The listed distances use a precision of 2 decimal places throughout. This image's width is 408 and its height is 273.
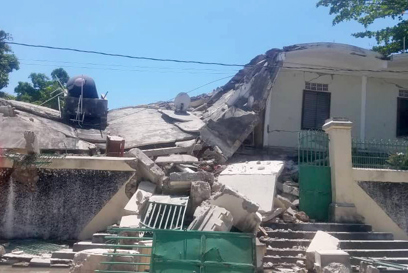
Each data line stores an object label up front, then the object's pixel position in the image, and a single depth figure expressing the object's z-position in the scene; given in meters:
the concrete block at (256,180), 10.42
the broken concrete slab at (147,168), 10.50
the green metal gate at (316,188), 11.27
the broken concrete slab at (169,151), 12.54
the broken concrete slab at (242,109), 13.40
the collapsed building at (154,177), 9.55
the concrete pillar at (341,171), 10.98
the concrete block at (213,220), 8.42
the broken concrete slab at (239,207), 9.21
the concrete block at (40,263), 8.93
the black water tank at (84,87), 15.10
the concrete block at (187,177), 10.08
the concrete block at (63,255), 9.14
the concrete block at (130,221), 9.22
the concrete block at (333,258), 8.36
